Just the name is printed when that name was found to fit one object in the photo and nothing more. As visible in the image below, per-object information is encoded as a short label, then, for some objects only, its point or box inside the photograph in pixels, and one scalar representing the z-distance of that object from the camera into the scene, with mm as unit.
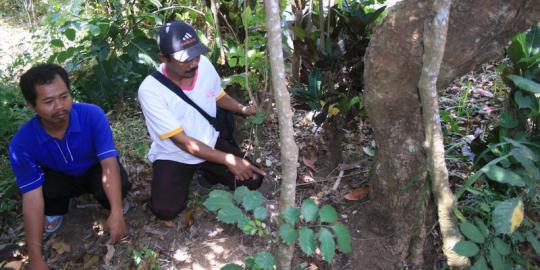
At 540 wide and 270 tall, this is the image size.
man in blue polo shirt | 2377
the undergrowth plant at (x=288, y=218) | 1774
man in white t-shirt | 2621
